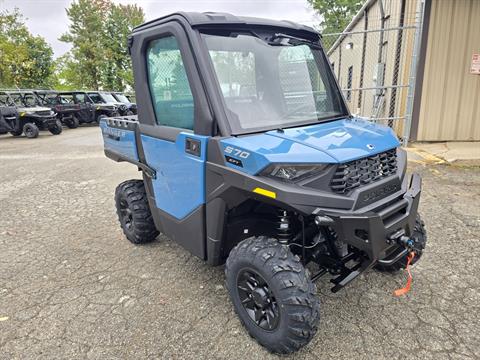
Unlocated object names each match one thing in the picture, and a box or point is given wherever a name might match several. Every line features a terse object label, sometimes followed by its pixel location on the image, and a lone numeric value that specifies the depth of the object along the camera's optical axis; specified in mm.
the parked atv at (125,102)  20094
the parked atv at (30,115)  14328
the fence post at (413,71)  7438
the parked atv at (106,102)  19047
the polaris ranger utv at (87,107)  18203
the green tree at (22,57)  26234
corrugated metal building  7582
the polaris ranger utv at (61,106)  16752
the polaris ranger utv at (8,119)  13984
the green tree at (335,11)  35875
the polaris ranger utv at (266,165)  2084
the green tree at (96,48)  34250
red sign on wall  7734
